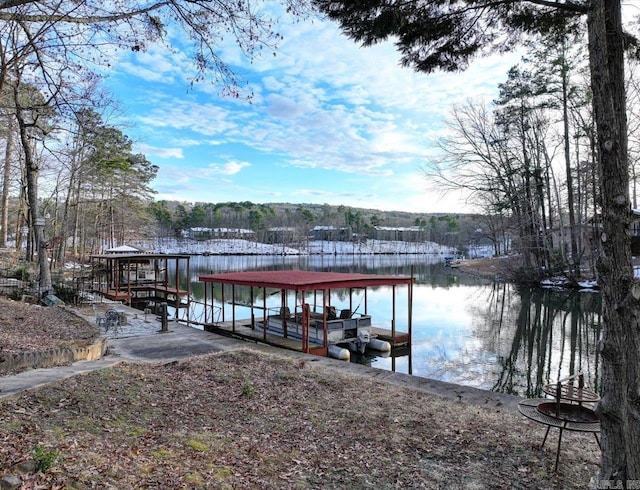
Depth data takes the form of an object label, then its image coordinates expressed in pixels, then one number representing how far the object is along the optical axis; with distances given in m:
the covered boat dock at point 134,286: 21.83
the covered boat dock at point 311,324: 12.22
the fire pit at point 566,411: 4.17
